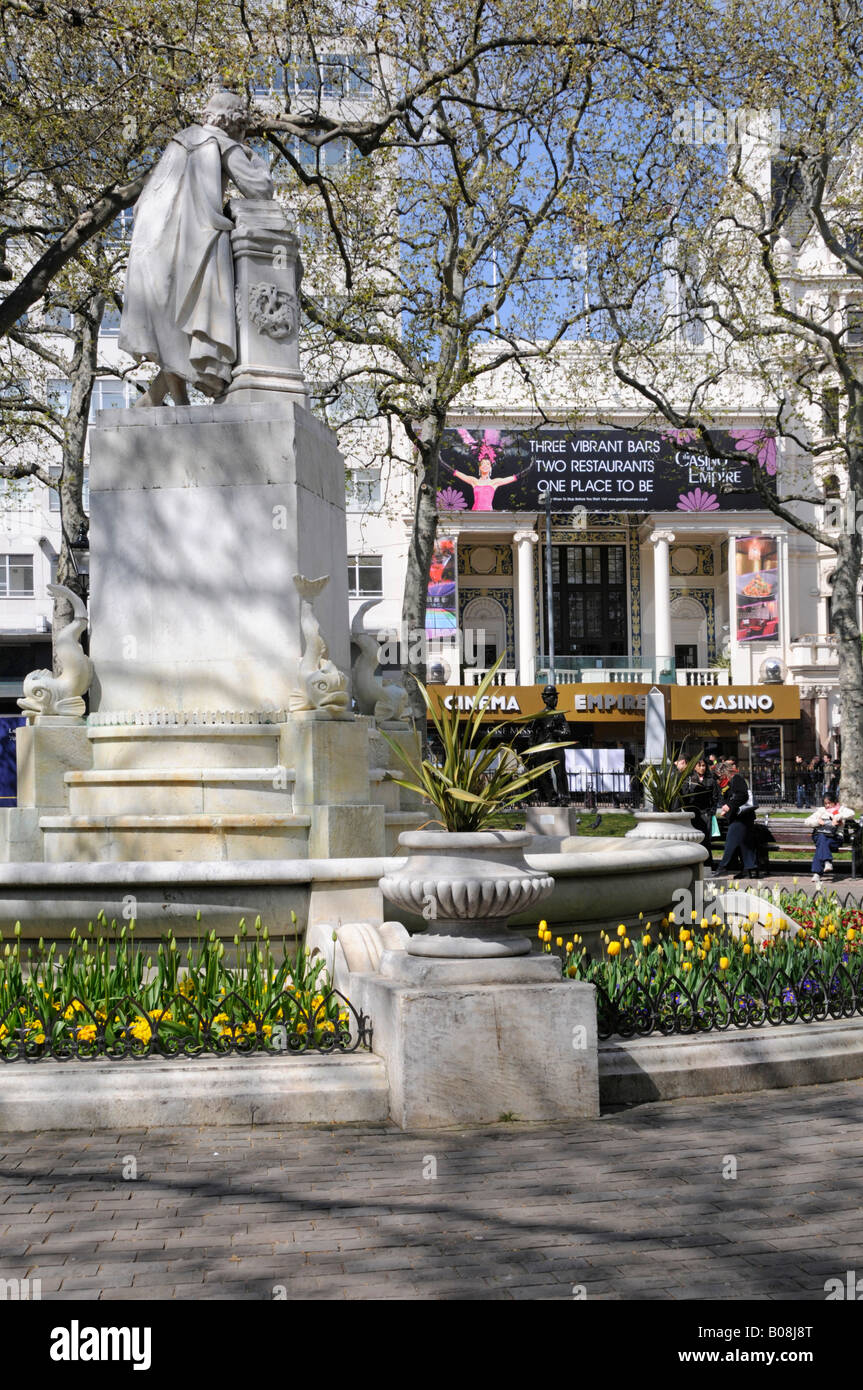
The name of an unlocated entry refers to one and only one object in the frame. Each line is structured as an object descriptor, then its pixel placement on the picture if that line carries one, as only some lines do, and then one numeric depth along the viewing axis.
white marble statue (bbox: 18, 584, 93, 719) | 10.02
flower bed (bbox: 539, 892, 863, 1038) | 7.20
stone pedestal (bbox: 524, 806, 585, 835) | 17.59
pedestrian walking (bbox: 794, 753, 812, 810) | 46.40
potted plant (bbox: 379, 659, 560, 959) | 6.46
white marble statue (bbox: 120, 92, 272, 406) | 10.46
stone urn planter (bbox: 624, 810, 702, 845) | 12.68
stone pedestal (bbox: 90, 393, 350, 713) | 10.12
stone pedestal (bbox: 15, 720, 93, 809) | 9.81
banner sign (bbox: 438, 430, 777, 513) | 55.65
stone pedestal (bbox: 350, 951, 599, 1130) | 6.19
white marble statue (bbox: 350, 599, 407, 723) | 11.98
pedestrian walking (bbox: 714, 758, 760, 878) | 20.52
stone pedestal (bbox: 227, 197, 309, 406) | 10.53
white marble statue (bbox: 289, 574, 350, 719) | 9.54
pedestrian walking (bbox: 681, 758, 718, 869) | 22.74
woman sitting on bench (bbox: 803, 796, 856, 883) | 20.55
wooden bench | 20.58
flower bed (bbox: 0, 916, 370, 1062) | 6.57
